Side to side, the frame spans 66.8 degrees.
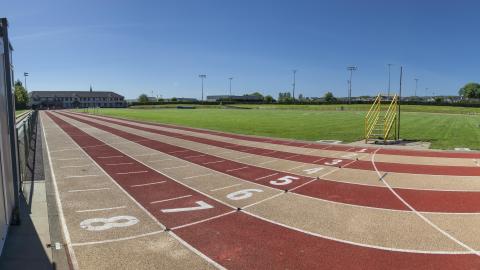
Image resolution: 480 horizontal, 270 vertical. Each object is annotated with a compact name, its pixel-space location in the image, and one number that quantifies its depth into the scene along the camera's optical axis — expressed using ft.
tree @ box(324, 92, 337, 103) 574.60
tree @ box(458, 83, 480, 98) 542.98
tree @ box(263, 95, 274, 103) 576.61
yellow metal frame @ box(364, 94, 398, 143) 70.38
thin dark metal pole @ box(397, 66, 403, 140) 70.42
